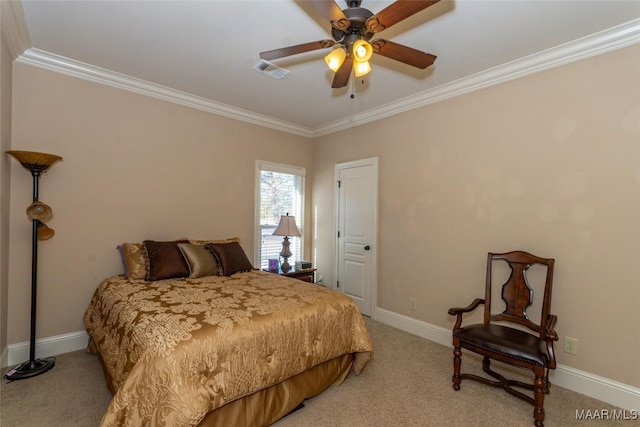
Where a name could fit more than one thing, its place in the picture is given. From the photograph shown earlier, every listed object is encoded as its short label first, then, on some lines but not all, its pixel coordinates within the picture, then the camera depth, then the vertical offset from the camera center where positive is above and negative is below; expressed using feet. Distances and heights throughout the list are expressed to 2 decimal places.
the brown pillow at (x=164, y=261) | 9.60 -1.50
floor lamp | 8.25 -0.37
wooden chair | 6.77 -2.96
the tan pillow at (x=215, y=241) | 11.52 -1.00
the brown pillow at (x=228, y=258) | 10.71 -1.53
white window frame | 14.20 +0.93
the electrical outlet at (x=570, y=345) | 8.09 -3.37
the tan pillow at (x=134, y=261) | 9.63 -1.48
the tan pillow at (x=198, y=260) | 10.19 -1.54
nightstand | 13.24 -2.53
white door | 13.38 -0.62
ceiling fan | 5.21 +3.50
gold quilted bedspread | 5.22 -2.59
